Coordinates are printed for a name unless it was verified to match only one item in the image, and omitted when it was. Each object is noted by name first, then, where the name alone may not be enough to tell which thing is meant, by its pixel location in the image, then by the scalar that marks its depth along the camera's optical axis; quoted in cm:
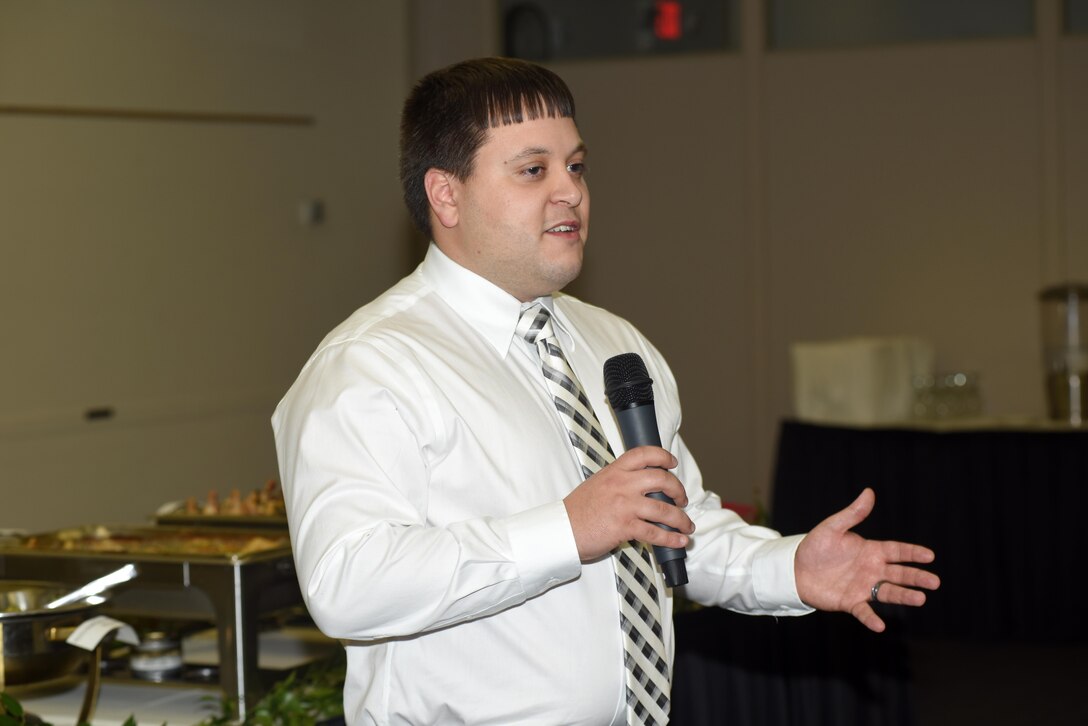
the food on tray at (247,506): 596
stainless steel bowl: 429
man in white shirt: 286
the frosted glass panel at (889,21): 1422
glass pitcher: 1090
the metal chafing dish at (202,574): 480
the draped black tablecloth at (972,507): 989
